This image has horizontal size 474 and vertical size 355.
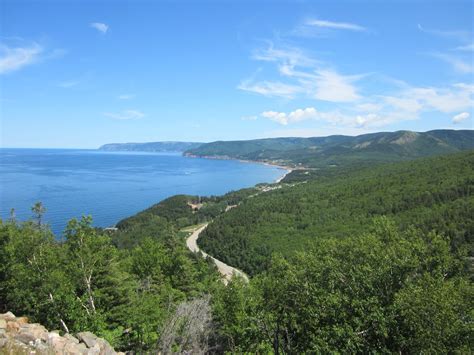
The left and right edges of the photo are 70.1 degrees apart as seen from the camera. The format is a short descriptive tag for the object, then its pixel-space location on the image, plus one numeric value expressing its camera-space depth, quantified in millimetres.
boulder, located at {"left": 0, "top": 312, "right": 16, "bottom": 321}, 13021
